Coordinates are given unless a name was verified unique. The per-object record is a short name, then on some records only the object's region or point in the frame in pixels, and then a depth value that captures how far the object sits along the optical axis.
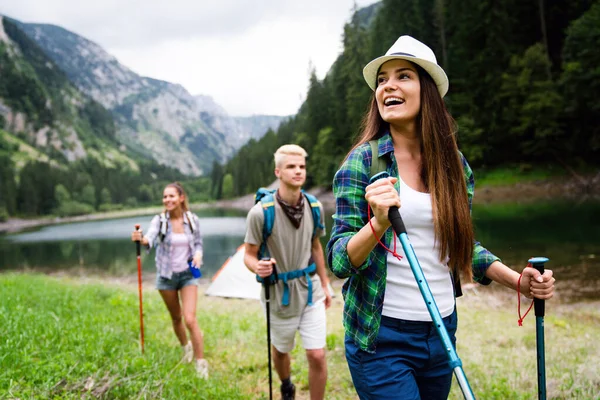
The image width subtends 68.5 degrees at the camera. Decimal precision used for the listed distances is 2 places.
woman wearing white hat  2.15
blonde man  4.64
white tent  14.30
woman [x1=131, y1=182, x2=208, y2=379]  6.18
